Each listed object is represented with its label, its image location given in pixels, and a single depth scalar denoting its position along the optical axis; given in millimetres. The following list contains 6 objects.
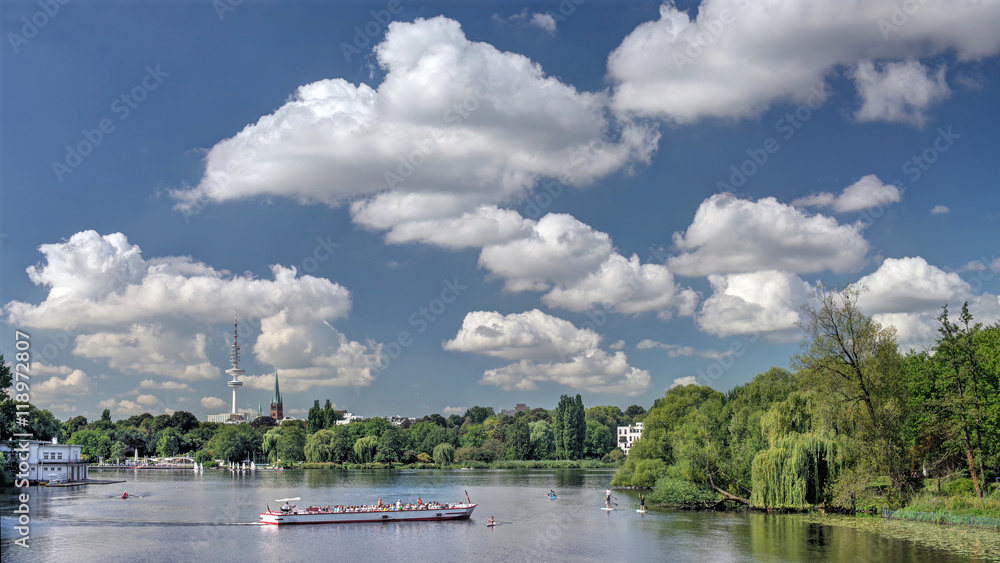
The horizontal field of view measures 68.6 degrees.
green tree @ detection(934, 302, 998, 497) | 49438
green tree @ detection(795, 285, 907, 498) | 51750
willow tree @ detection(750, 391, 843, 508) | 51344
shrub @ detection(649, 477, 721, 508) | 59803
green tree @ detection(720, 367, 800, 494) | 59250
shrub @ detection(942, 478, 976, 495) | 49919
